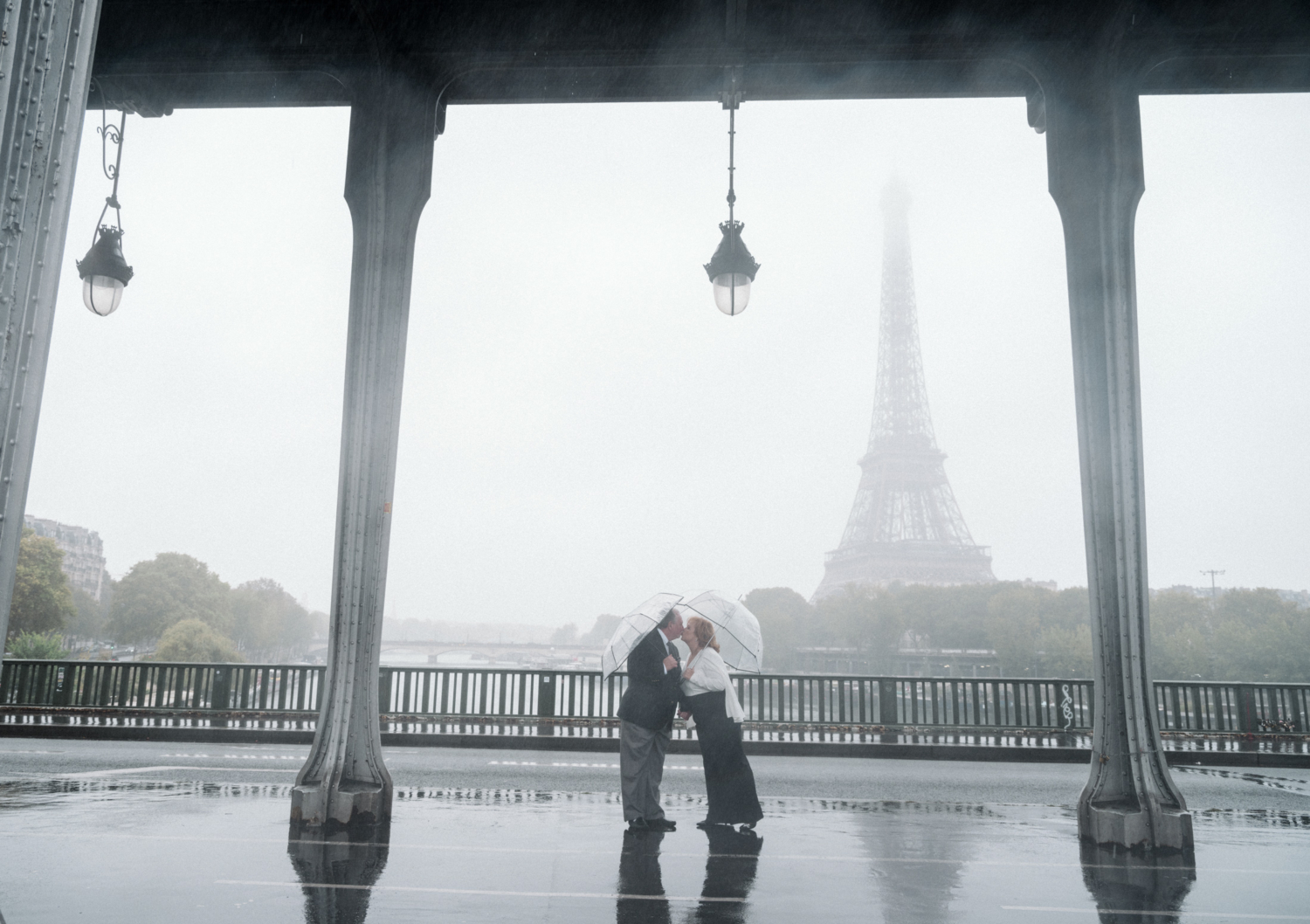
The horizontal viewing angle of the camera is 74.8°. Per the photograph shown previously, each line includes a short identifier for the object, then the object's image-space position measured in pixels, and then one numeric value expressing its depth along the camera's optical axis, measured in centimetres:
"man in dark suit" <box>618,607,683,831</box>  681
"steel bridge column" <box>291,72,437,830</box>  686
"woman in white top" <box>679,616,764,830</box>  686
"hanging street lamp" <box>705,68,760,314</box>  819
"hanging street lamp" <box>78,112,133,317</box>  869
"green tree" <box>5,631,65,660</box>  2045
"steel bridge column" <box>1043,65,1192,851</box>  652
